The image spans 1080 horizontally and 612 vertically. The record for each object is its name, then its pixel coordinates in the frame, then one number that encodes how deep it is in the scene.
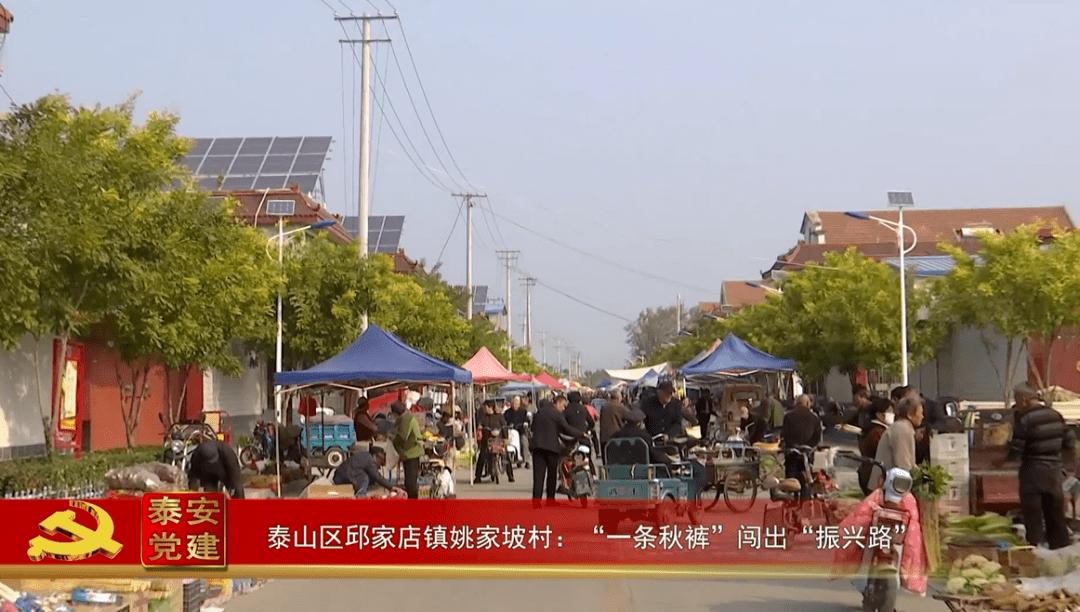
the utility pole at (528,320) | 136.12
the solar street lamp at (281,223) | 26.45
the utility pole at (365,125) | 37.28
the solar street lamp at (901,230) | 45.62
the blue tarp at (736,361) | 36.34
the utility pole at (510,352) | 84.53
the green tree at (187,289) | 23.70
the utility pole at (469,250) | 71.50
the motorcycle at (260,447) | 32.36
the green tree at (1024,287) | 42.38
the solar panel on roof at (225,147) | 67.19
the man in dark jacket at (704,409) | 35.94
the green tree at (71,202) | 20.66
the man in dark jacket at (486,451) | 27.94
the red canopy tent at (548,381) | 67.33
